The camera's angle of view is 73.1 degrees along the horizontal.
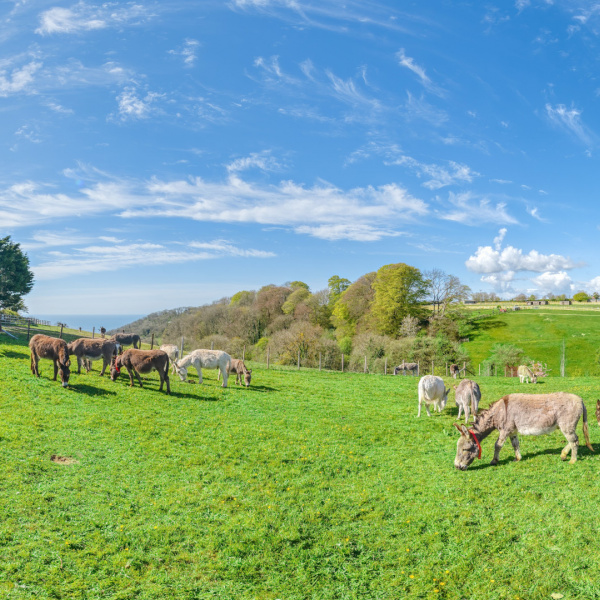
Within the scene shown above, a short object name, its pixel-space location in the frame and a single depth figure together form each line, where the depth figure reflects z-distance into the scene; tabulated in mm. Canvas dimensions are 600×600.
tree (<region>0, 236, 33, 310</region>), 50656
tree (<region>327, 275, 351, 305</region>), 77756
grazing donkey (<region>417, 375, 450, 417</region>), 18469
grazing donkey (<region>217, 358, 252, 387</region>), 24062
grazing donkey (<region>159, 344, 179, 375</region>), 29762
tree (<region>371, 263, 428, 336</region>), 58562
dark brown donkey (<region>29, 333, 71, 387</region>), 19547
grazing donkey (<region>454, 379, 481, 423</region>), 16969
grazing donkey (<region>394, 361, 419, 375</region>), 45312
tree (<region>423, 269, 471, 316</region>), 62844
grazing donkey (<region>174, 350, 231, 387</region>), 23578
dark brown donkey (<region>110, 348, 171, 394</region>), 20766
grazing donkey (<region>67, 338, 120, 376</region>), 21547
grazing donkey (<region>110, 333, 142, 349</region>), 33709
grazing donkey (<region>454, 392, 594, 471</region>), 11695
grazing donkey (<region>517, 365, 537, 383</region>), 31844
